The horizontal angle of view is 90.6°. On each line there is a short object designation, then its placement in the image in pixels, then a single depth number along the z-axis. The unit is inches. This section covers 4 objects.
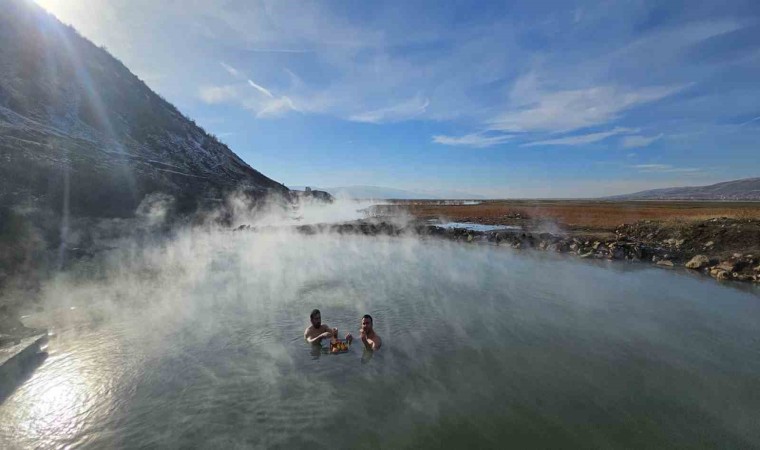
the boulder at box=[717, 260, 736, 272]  597.6
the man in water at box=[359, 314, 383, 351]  327.0
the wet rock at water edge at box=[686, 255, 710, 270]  645.9
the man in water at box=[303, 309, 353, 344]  332.8
